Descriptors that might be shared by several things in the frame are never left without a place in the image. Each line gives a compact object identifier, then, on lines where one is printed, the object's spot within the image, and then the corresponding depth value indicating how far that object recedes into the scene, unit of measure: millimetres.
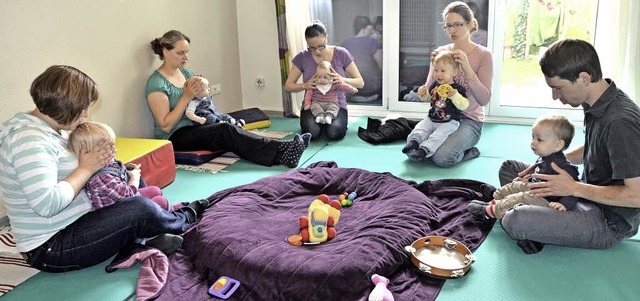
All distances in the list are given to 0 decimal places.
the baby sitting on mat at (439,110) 3350
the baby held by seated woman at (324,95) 4008
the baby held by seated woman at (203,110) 3625
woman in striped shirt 1947
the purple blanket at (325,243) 1981
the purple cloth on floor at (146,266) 2074
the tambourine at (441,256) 2070
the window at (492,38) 4289
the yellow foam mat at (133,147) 3033
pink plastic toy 1892
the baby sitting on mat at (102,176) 2111
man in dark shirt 2014
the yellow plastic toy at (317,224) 2256
